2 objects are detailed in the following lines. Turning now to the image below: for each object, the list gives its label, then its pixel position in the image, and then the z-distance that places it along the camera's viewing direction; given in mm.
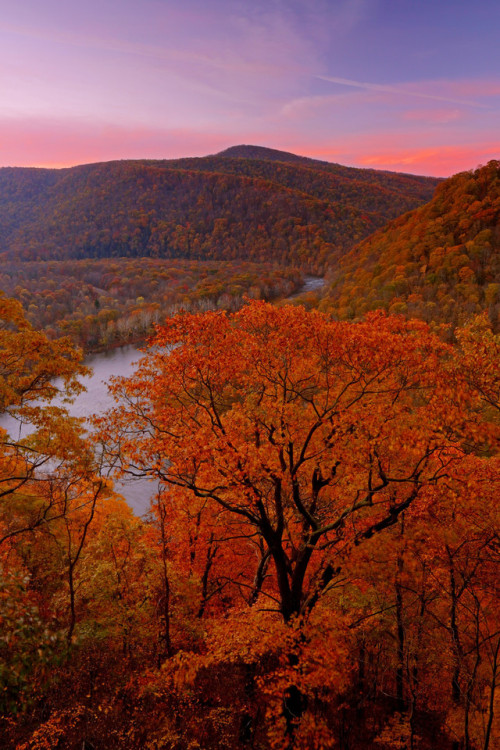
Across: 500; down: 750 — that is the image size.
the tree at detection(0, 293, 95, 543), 13797
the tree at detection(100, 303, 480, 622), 10742
